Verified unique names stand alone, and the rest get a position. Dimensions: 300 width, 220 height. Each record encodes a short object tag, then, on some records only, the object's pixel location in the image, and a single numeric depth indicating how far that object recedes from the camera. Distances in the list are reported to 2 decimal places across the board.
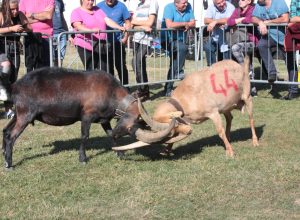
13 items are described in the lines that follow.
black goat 6.73
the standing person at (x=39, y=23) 10.17
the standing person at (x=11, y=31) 9.41
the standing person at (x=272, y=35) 11.59
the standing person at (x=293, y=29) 10.97
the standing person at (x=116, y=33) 11.14
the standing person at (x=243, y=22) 11.73
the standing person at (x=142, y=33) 11.62
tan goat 6.73
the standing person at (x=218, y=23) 12.03
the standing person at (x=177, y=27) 12.10
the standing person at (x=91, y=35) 10.33
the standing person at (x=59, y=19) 13.30
